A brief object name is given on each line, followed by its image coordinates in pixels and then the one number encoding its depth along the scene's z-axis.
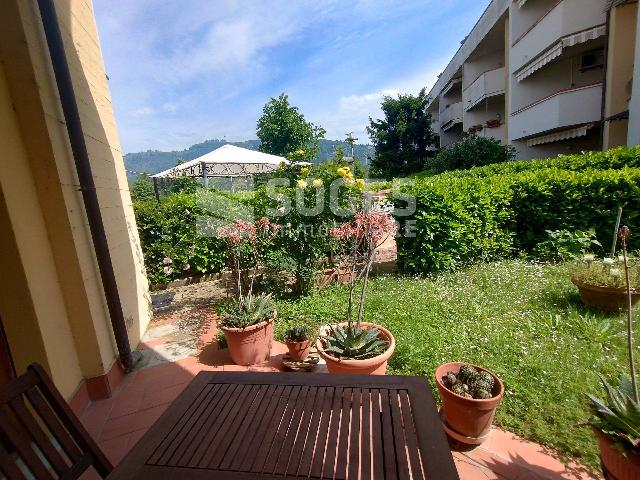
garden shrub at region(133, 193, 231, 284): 6.01
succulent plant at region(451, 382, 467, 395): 2.38
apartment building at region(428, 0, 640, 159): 10.17
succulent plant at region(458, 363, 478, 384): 2.48
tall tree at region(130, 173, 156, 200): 17.53
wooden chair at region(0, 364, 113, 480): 1.18
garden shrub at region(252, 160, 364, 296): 5.01
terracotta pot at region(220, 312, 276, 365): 3.45
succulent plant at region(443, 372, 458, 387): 2.50
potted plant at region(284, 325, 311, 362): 3.55
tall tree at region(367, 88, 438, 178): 26.56
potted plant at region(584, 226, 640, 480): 1.70
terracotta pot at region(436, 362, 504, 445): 2.25
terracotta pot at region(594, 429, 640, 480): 1.67
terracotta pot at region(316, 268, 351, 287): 5.84
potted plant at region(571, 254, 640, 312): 3.84
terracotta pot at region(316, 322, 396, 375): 2.76
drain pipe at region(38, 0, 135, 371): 2.75
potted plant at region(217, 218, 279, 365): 3.48
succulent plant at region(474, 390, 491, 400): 2.31
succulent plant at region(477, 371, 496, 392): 2.38
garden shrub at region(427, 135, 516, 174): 15.45
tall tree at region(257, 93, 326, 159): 36.97
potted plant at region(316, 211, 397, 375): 2.80
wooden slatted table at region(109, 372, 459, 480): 1.20
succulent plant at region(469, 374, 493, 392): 2.36
